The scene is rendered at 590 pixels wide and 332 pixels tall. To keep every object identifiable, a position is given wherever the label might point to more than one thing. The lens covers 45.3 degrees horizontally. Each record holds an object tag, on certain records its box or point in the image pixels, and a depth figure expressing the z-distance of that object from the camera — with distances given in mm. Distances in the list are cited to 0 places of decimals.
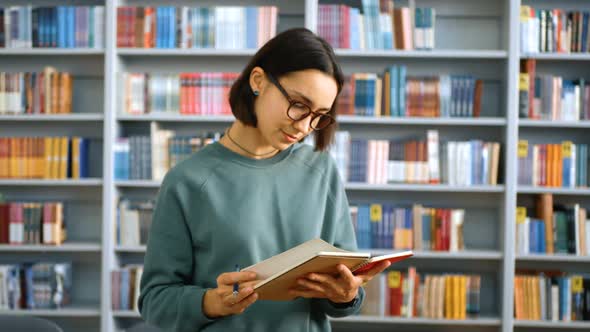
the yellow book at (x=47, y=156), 3848
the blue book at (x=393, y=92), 3727
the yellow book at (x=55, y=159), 3855
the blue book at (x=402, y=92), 3719
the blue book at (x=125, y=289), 3807
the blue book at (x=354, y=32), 3730
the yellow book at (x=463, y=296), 3711
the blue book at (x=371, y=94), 3723
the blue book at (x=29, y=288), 3828
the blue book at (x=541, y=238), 3730
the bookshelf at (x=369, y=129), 3701
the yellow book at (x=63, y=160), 3857
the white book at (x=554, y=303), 3691
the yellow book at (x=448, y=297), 3713
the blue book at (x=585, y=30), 3725
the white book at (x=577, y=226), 3686
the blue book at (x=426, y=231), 3748
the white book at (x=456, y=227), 3750
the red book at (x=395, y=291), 3719
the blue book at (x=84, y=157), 3887
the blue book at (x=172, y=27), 3789
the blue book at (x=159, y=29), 3795
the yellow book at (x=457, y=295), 3709
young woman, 1316
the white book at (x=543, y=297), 3699
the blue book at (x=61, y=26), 3826
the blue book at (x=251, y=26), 3764
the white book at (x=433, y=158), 3738
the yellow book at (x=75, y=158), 3871
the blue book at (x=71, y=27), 3822
